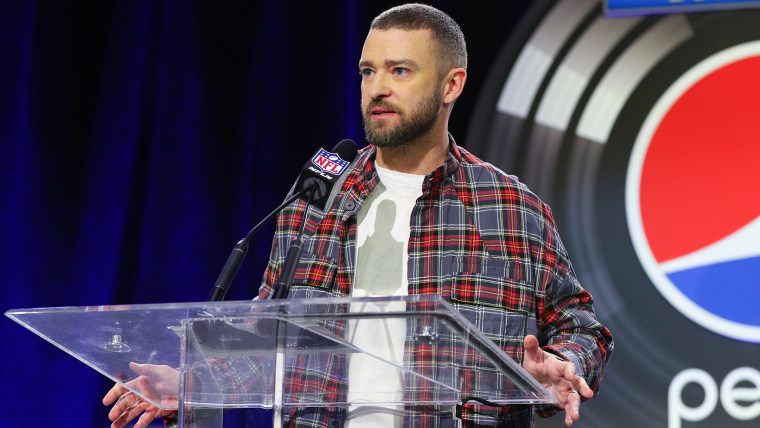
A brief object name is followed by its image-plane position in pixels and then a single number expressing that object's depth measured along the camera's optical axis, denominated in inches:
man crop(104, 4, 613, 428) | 364.5
